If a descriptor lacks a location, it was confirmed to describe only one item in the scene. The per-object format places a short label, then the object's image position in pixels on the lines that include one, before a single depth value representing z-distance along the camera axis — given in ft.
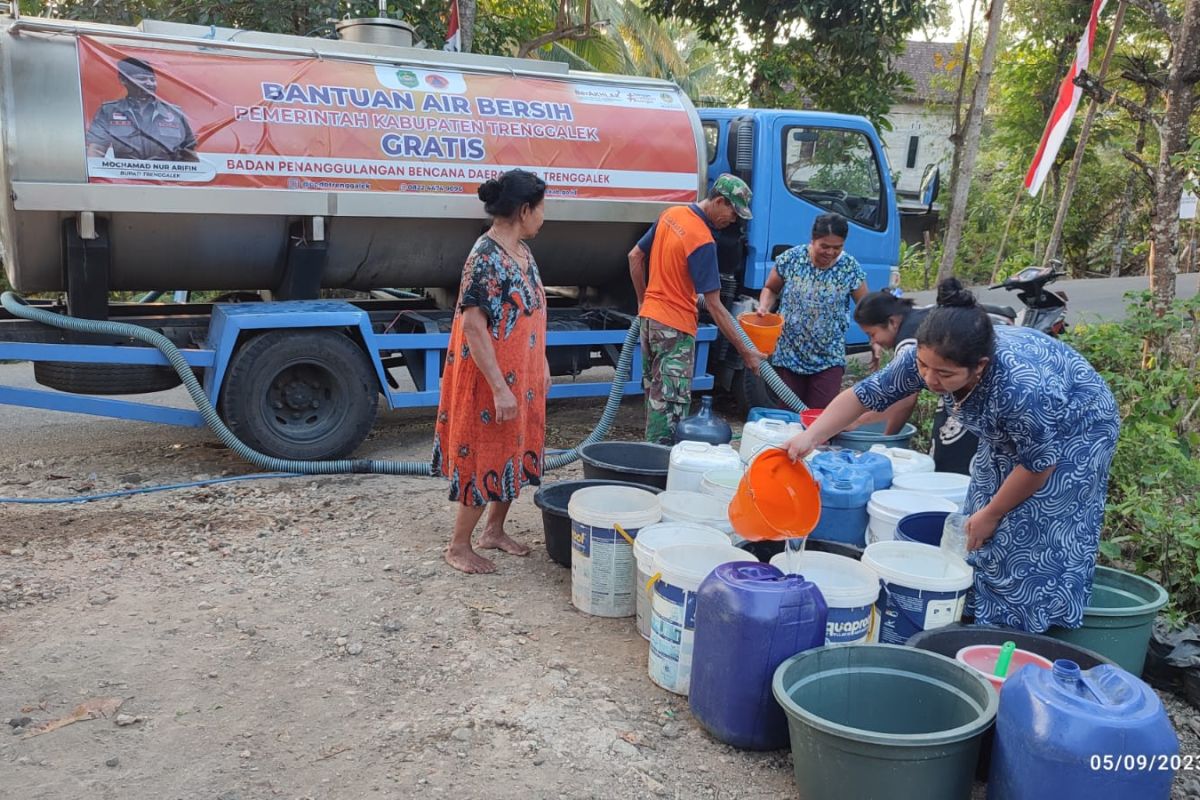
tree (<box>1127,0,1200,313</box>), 19.03
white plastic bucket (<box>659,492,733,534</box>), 12.23
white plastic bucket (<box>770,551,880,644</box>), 9.45
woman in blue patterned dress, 8.25
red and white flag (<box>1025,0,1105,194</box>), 25.49
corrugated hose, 17.06
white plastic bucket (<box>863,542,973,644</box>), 9.60
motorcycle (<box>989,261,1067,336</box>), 20.57
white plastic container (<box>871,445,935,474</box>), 13.46
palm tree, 47.36
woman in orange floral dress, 11.94
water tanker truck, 16.07
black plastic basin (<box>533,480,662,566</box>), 13.32
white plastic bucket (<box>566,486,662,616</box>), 11.71
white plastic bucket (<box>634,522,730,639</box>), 11.03
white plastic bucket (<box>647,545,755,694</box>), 9.84
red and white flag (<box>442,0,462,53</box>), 26.58
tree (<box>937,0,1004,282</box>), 26.76
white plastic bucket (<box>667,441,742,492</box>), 13.42
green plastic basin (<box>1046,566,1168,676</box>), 9.80
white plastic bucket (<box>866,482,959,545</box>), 11.75
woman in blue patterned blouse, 17.01
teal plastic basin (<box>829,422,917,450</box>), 15.30
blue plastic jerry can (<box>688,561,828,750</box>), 8.75
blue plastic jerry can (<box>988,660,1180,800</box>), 6.87
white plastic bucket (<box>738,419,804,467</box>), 14.15
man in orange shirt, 15.57
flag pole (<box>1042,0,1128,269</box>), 29.07
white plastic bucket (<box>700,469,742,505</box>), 12.74
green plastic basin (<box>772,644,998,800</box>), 7.32
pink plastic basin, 8.94
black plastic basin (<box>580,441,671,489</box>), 14.89
